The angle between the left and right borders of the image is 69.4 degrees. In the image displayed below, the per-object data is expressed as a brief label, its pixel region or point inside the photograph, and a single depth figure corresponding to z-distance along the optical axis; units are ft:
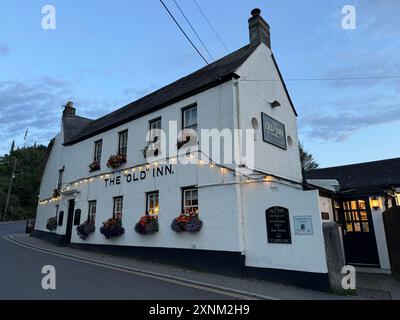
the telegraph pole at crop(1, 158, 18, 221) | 123.65
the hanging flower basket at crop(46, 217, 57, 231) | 59.16
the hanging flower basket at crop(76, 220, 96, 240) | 46.75
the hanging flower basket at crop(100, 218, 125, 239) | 41.48
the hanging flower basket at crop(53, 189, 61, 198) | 59.23
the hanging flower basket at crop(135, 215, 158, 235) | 36.44
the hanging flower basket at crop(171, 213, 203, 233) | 32.13
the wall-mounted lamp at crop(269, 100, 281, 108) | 40.35
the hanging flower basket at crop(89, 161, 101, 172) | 49.88
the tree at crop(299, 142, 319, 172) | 131.23
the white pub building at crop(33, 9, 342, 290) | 27.04
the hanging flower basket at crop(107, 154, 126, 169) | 44.62
